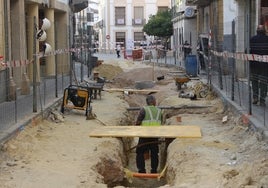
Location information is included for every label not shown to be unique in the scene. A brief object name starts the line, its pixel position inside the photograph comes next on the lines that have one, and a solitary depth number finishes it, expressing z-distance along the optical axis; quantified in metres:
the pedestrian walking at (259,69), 12.47
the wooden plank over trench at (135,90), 23.31
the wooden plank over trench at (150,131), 12.23
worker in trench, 12.34
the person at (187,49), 33.94
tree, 60.72
